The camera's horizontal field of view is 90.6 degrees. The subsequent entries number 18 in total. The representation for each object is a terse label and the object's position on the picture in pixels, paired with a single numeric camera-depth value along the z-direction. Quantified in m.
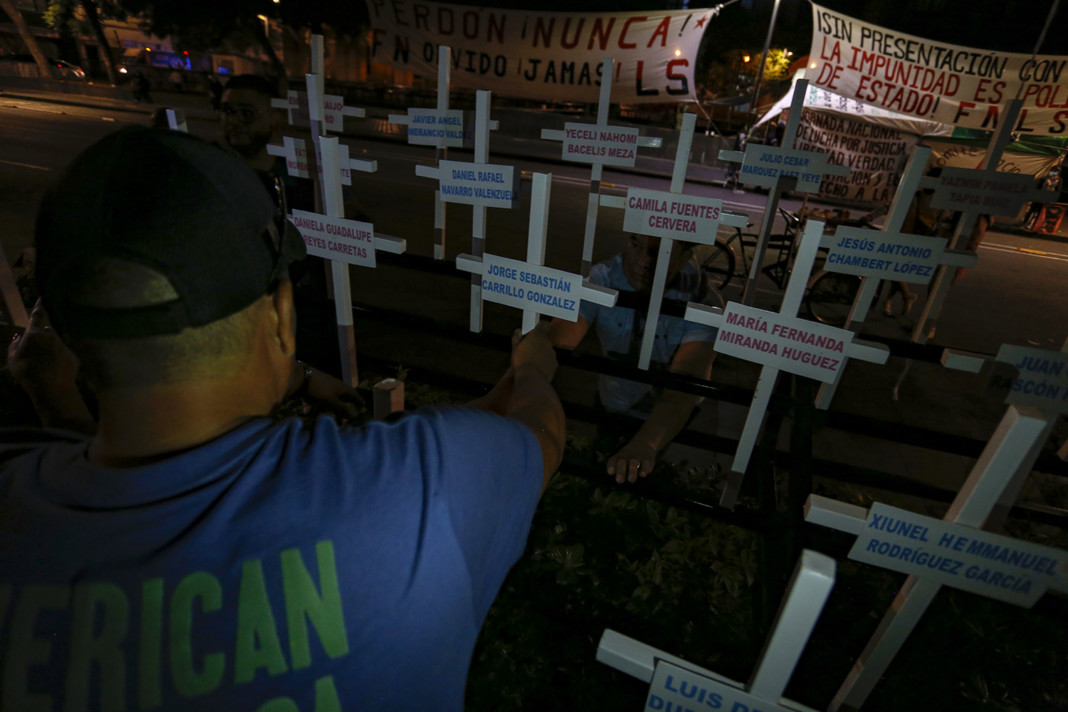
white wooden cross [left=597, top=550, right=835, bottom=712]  0.74
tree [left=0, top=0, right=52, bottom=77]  24.14
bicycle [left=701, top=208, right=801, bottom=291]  6.61
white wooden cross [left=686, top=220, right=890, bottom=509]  1.54
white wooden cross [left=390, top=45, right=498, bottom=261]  3.59
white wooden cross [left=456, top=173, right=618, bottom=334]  1.68
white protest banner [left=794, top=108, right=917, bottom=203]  8.45
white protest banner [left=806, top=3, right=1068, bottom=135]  5.67
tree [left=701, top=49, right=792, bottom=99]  28.30
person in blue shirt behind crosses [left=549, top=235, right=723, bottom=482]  1.98
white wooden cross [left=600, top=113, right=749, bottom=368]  2.01
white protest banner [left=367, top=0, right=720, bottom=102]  6.44
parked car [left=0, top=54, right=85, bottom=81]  26.99
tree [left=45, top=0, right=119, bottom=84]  25.45
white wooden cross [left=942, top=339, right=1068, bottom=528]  1.44
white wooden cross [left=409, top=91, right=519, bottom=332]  2.21
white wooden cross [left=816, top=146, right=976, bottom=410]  1.85
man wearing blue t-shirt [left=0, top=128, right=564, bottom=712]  0.68
